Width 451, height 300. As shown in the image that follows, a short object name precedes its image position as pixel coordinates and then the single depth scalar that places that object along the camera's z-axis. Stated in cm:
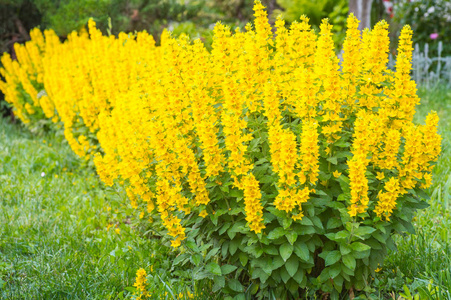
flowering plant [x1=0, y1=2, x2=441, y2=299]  239
